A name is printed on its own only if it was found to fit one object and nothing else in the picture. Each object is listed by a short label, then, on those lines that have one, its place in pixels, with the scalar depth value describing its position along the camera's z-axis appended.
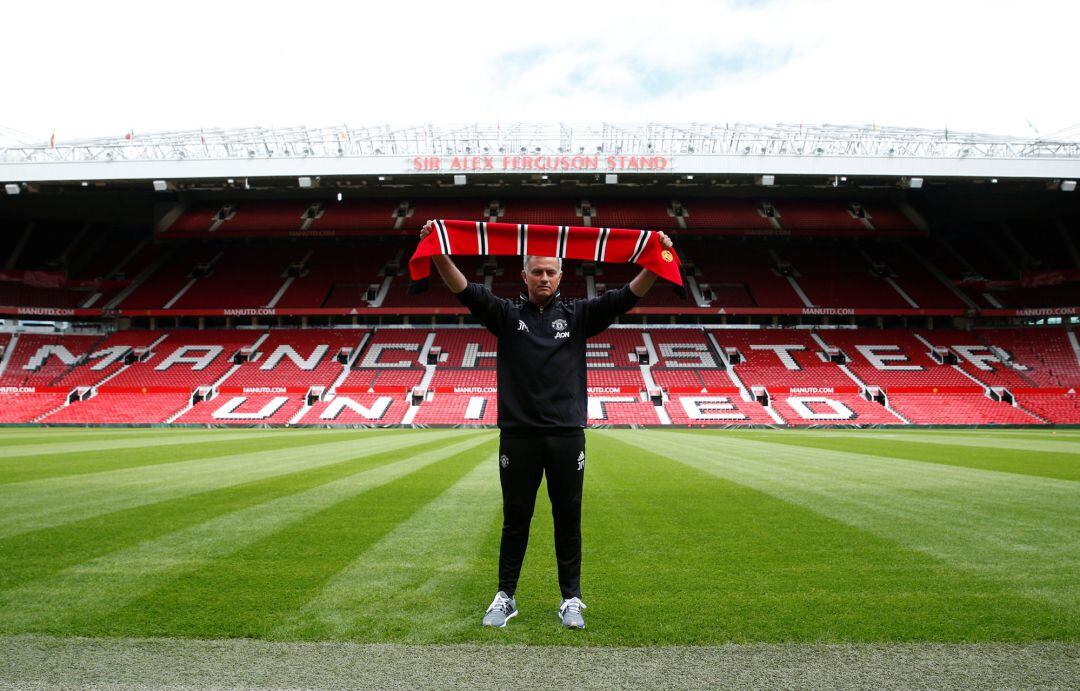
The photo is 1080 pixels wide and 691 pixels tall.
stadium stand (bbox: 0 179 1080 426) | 34.78
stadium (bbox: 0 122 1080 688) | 3.44
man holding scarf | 3.75
